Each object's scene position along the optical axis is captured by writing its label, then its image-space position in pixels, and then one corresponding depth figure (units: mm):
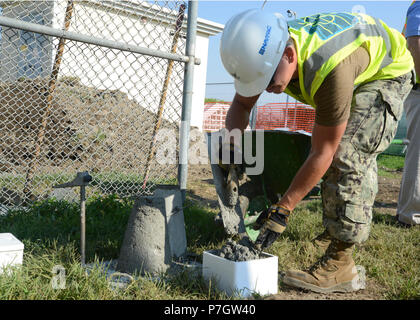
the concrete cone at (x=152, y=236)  2611
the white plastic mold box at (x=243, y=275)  2258
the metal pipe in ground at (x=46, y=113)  4129
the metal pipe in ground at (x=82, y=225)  2473
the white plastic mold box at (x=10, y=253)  2258
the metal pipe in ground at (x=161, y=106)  4293
